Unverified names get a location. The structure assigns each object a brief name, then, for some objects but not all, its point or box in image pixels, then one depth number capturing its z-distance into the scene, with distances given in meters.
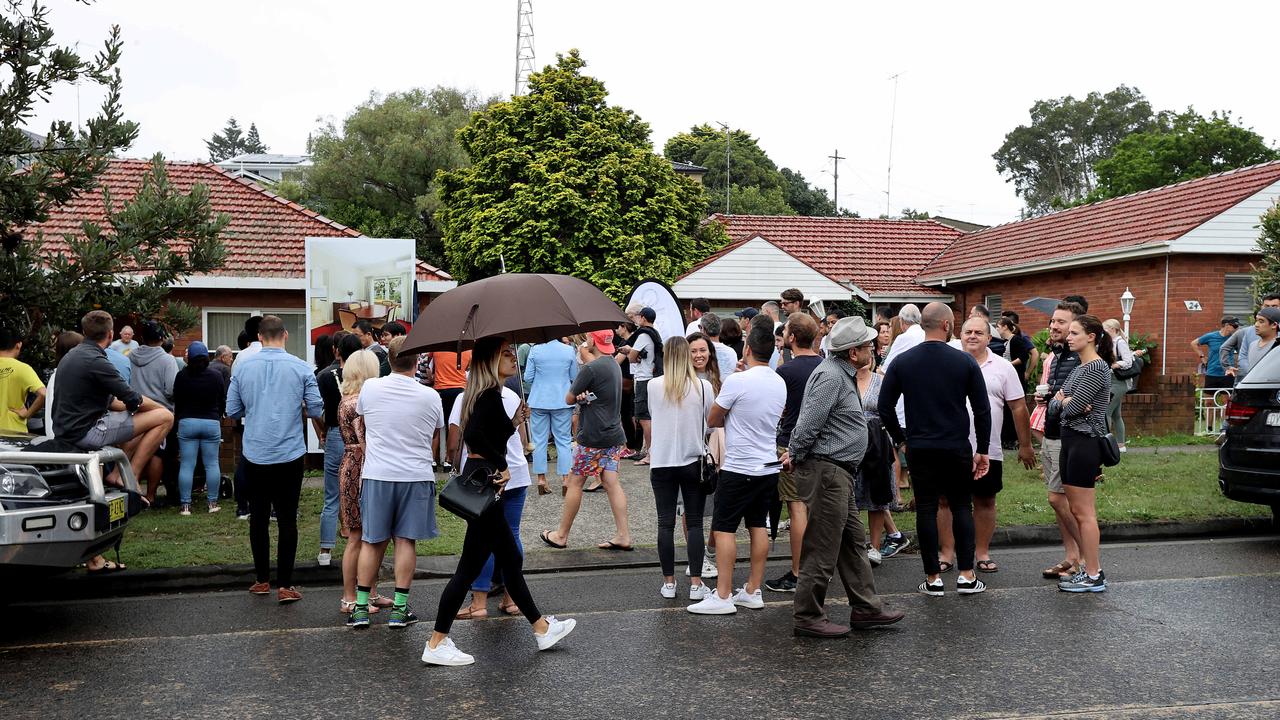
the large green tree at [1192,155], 51.28
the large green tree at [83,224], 8.55
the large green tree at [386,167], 45.06
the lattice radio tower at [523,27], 45.81
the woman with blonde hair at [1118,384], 12.35
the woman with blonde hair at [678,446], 7.38
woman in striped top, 7.34
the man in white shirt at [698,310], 12.15
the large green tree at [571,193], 25.20
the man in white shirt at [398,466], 6.61
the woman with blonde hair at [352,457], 7.33
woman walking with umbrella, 6.14
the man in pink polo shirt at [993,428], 8.10
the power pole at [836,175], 75.50
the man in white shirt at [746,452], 7.06
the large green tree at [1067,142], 73.06
